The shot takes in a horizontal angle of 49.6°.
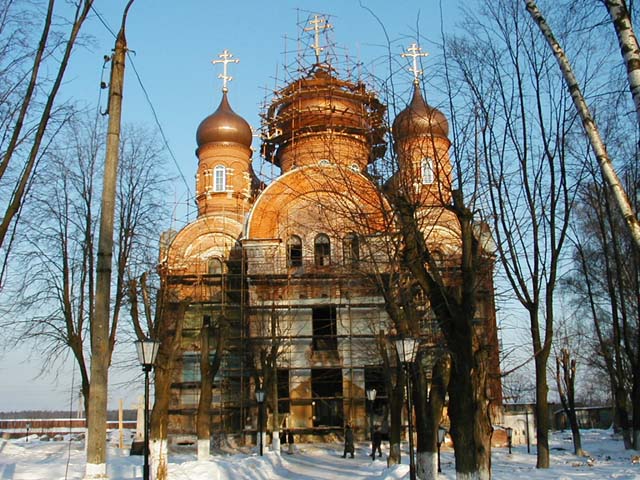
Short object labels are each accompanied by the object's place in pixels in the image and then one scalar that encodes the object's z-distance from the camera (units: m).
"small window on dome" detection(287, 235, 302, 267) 27.02
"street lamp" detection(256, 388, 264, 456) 20.11
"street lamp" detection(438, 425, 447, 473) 17.16
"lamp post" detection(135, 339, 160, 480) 11.05
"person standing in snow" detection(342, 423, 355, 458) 20.84
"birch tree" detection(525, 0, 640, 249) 6.59
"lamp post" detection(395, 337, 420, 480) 11.18
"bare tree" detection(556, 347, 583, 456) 23.33
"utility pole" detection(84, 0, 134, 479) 7.51
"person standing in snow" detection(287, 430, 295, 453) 23.07
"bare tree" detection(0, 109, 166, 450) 18.42
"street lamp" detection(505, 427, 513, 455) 22.55
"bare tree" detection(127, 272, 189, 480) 16.55
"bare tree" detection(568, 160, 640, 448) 19.11
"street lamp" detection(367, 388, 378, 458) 20.09
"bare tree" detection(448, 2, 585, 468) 10.84
